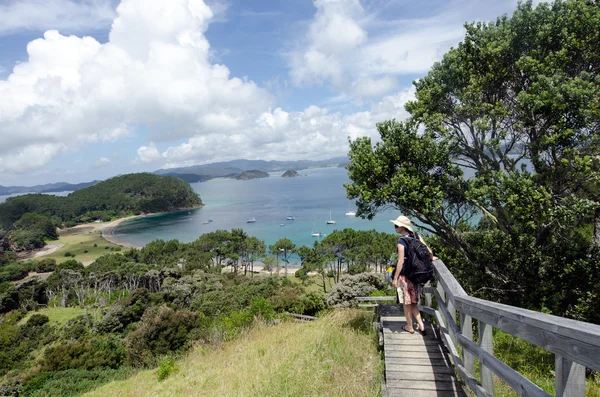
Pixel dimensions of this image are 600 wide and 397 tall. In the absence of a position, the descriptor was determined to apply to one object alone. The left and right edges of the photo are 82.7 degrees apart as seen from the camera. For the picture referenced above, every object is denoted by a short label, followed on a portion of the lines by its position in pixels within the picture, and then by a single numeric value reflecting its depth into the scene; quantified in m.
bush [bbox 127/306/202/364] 17.58
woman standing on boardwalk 4.72
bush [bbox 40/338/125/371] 17.91
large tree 6.52
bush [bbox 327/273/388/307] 19.95
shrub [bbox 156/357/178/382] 7.90
